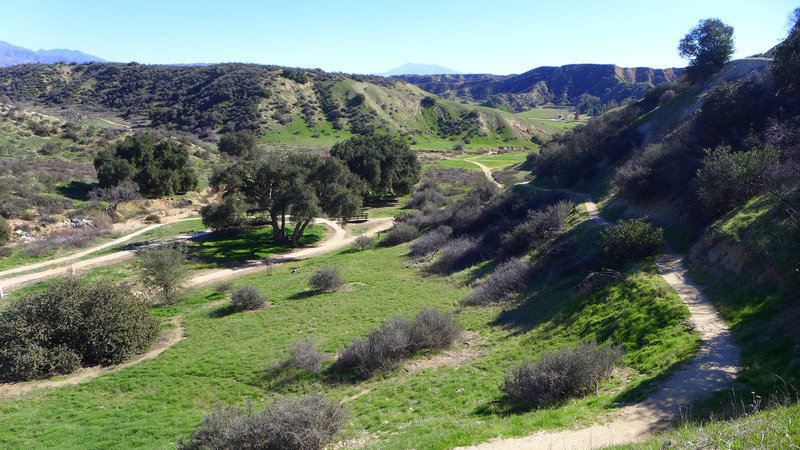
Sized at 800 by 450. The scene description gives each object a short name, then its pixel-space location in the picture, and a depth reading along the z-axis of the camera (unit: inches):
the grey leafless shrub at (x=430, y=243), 1186.0
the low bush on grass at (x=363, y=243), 1404.0
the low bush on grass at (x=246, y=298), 853.8
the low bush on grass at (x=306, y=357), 562.6
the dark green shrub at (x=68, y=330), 593.0
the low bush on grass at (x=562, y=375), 376.2
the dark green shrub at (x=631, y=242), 626.2
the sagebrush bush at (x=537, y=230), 917.2
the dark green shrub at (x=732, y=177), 574.9
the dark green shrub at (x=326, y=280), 946.1
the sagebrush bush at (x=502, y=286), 753.0
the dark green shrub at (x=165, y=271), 893.8
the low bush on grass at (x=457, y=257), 1029.8
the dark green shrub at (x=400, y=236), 1425.9
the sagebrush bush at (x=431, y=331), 601.6
